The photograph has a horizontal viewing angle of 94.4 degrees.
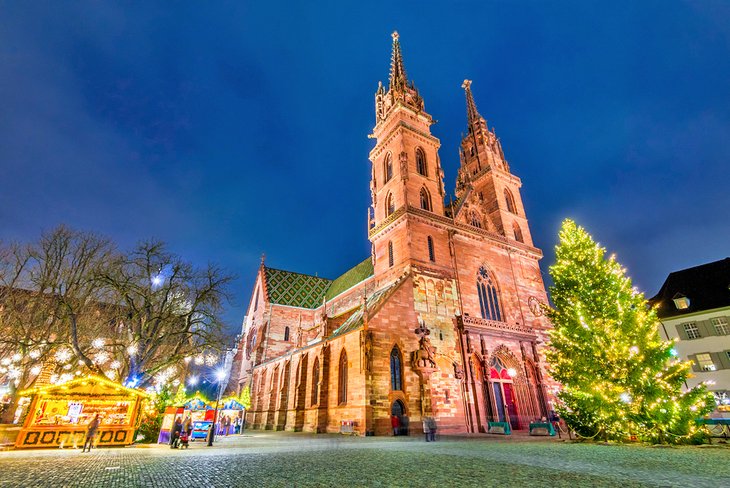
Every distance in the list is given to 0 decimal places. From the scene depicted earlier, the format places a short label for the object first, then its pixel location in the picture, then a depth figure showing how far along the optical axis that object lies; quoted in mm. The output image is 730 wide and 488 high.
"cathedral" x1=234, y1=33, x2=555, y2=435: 19422
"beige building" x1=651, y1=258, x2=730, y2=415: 26266
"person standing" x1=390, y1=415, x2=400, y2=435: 17797
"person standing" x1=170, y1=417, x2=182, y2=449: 14562
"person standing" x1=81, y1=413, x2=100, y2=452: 13440
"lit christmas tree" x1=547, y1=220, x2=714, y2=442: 12062
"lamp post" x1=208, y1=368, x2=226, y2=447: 15453
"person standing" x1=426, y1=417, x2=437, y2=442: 14984
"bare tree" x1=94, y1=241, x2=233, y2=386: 18641
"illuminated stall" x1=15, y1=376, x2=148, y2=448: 14086
